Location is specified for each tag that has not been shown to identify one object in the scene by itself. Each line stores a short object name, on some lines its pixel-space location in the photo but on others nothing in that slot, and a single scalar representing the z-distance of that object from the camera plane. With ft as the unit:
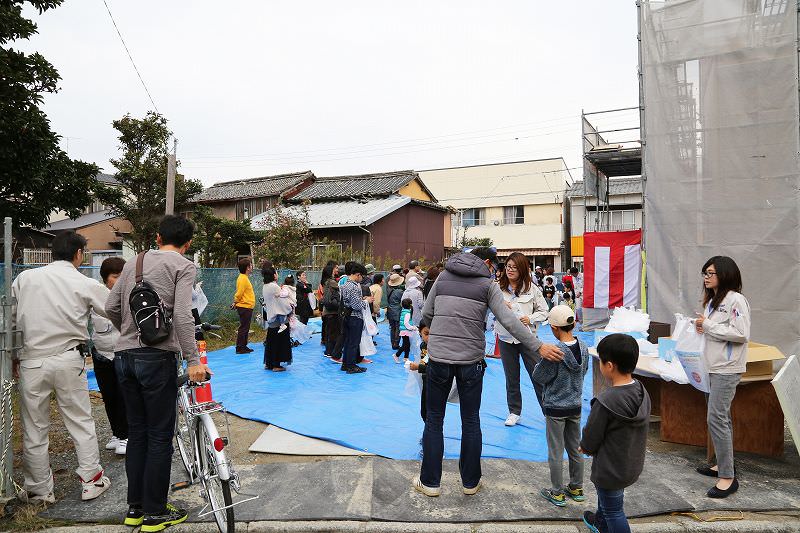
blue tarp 16.05
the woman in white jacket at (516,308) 17.43
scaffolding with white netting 21.16
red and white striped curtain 37.37
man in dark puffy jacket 11.77
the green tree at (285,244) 53.42
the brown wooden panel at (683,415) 15.79
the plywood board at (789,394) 11.57
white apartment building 106.52
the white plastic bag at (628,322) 23.11
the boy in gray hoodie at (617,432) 9.14
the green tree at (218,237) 52.90
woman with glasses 12.30
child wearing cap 11.71
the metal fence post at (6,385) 11.17
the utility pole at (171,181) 31.14
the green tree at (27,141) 26.61
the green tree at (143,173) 47.34
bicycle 10.10
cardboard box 14.88
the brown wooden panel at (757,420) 14.83
